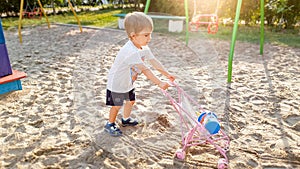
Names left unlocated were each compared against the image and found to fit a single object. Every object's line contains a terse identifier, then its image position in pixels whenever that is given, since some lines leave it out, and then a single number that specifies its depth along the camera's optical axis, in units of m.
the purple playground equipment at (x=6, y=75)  3.42
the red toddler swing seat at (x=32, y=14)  11.03
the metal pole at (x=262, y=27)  5.08
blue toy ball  2.05
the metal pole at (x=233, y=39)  3.80
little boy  2.07
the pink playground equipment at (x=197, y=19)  6.49
